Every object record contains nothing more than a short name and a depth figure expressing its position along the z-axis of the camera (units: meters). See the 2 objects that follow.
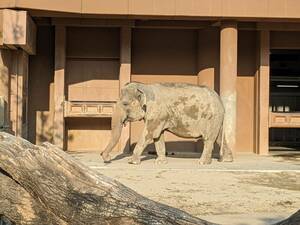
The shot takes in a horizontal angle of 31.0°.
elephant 14.03
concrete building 18.28
